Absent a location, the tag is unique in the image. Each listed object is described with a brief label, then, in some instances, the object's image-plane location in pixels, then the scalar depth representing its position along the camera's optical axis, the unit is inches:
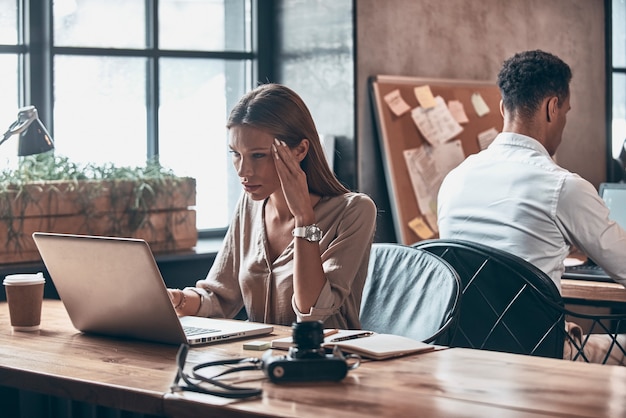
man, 112.7
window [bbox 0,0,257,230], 151.4
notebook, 75.4
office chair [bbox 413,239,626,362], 104.9
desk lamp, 120.6
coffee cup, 94.7
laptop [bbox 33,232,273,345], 81.4
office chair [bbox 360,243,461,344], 95.2
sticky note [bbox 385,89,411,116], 167.3
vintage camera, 67.1
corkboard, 166.4
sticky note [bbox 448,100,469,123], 177.2
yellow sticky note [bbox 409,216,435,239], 169.0
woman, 95.8
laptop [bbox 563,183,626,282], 146.3
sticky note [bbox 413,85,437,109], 172.6
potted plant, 130.6
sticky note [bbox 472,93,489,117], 180.5
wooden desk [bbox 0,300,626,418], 60.4
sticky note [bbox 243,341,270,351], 80.7
